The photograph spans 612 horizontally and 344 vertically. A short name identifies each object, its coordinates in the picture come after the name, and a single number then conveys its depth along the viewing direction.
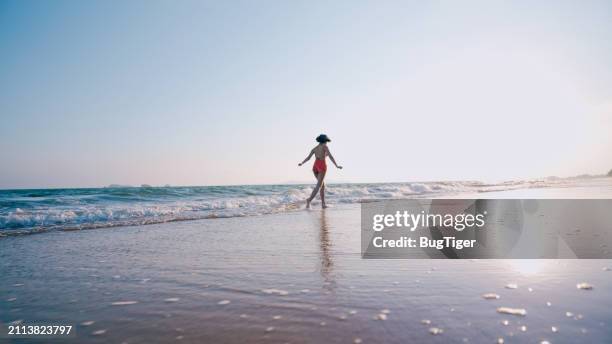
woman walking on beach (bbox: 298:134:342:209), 12.29
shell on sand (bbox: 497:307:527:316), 1.92
